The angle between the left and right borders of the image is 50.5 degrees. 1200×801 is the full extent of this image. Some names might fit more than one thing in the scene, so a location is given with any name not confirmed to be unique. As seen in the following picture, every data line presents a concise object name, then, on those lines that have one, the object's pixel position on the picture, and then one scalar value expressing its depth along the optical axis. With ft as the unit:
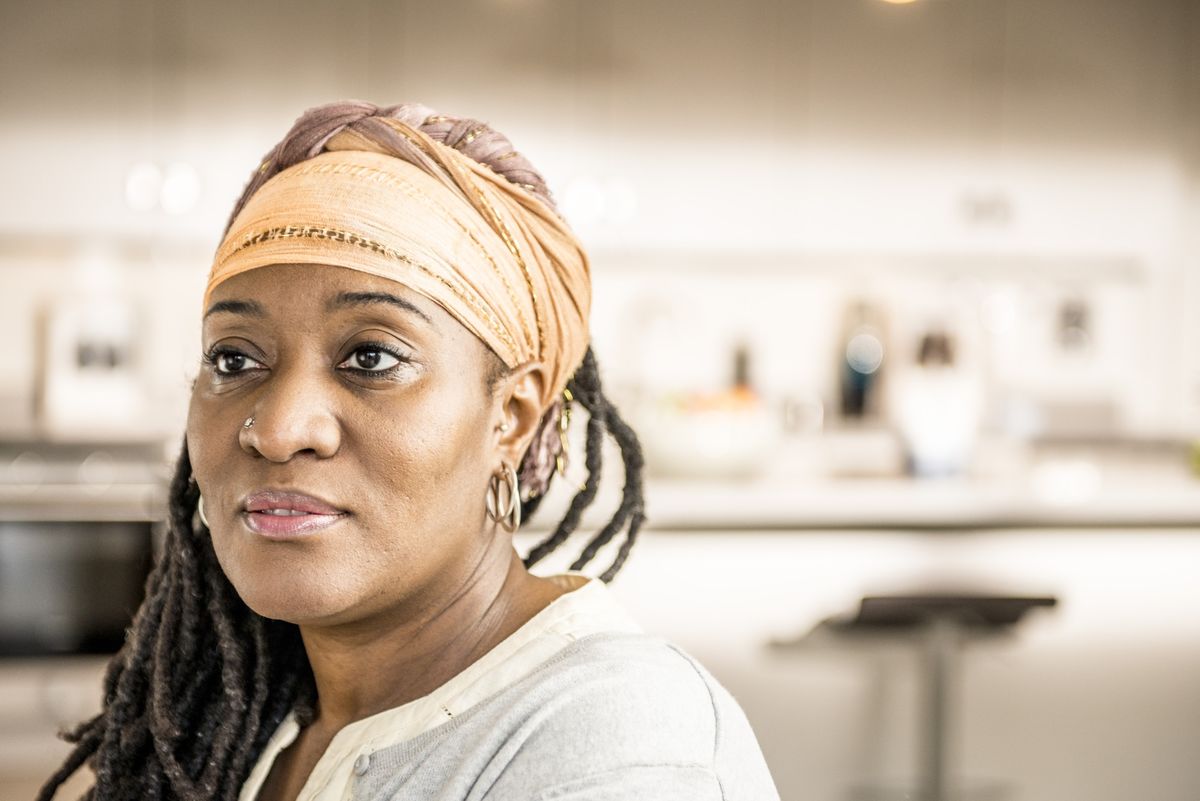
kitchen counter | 9.90
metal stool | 8.98
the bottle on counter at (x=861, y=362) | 14.96
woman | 2.68
